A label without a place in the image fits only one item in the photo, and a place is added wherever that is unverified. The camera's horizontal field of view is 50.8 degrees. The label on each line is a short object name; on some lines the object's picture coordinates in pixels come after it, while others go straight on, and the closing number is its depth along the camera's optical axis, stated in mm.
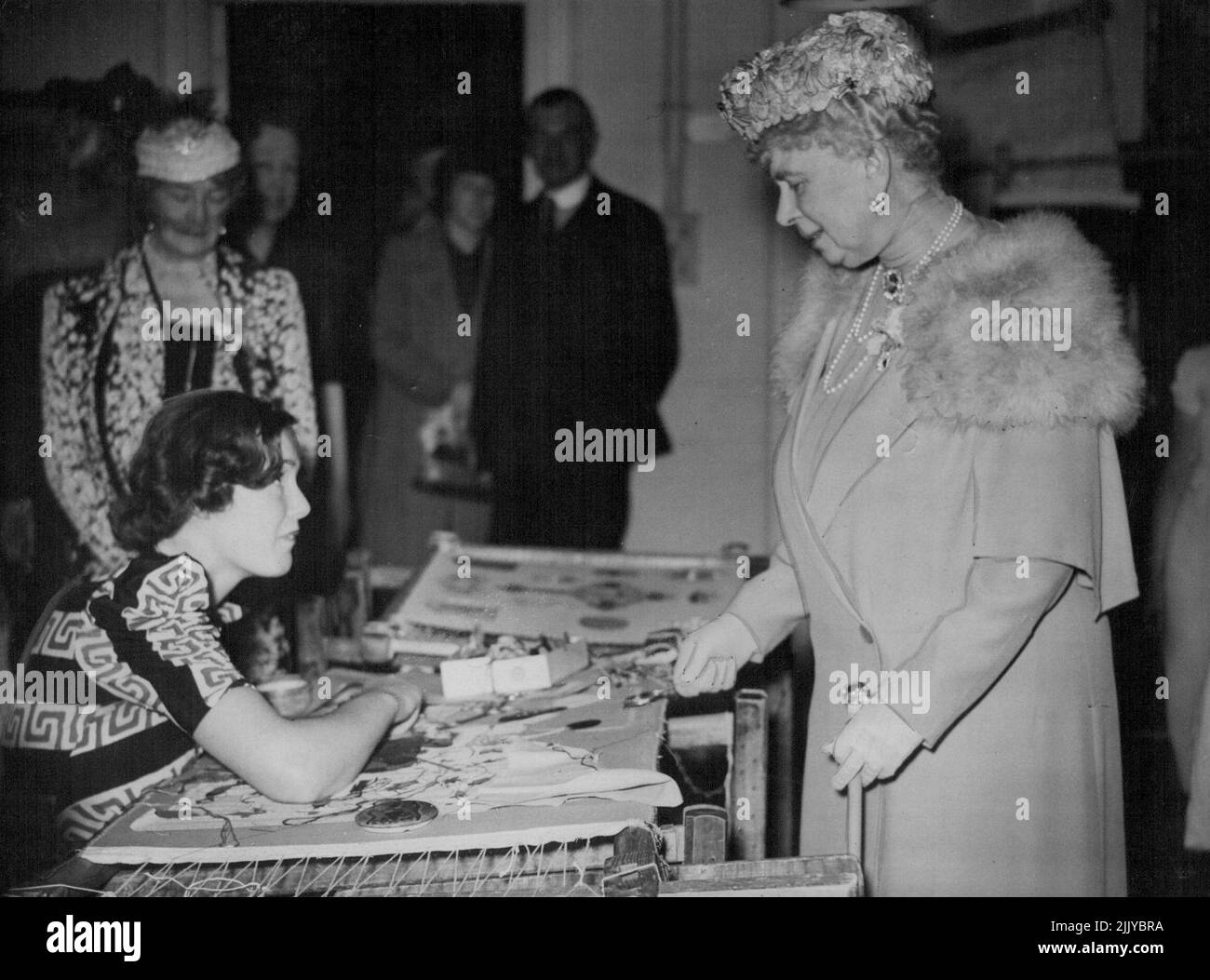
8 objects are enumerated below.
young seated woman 1776
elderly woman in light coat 1688
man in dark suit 3682
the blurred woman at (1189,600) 2533
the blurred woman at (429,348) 3779
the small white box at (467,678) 2094
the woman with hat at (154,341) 2883
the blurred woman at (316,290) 3479
